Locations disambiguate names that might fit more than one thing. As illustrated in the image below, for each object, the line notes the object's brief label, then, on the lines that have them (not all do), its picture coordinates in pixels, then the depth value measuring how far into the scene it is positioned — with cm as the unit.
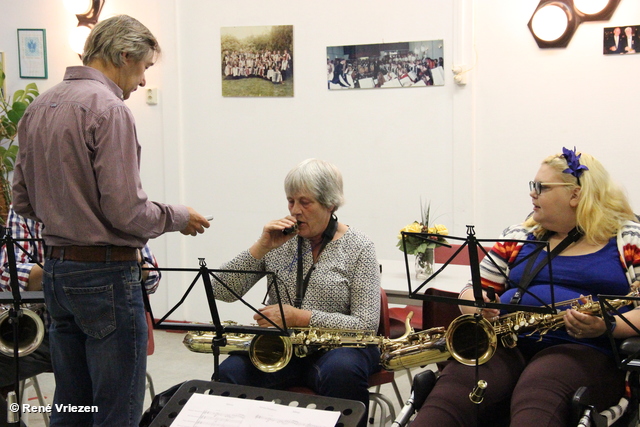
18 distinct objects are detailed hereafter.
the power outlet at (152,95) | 488
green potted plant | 479
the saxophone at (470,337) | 227
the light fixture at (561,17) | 394
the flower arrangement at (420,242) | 331
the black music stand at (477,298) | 202
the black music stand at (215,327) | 207
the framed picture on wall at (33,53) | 502
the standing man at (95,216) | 202
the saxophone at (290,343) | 247
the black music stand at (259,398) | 173
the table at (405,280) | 310
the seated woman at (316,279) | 247
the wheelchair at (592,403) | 199
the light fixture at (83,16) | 491
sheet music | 171
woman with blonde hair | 211
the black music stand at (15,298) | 222
